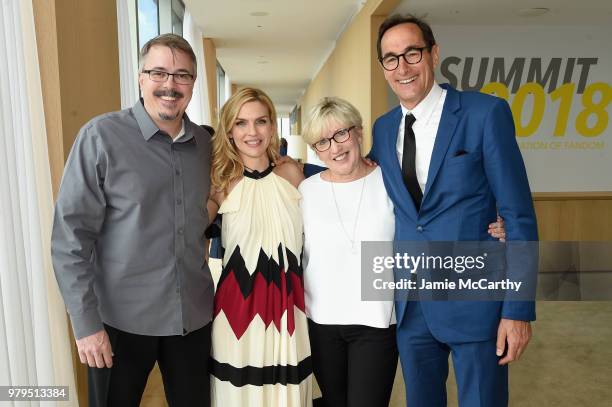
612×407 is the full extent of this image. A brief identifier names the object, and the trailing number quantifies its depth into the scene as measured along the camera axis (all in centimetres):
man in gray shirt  182
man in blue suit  191
